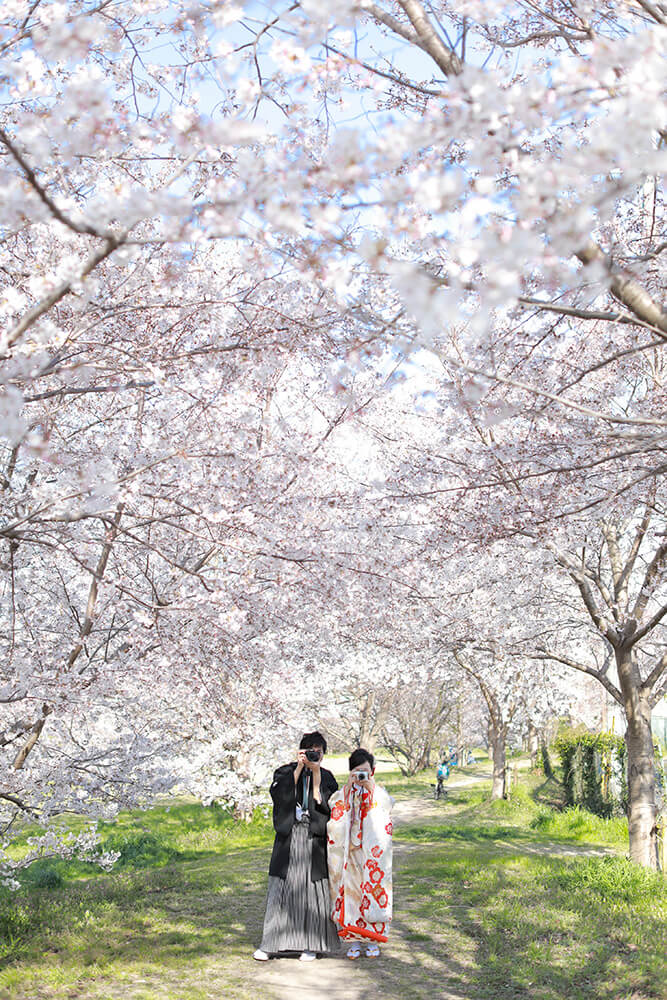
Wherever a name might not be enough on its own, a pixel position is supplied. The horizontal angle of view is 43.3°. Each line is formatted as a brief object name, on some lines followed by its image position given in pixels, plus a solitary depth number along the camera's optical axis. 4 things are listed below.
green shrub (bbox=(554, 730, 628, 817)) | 16.73
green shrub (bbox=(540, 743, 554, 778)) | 24.94
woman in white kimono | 6.70
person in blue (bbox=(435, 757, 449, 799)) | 24.28
